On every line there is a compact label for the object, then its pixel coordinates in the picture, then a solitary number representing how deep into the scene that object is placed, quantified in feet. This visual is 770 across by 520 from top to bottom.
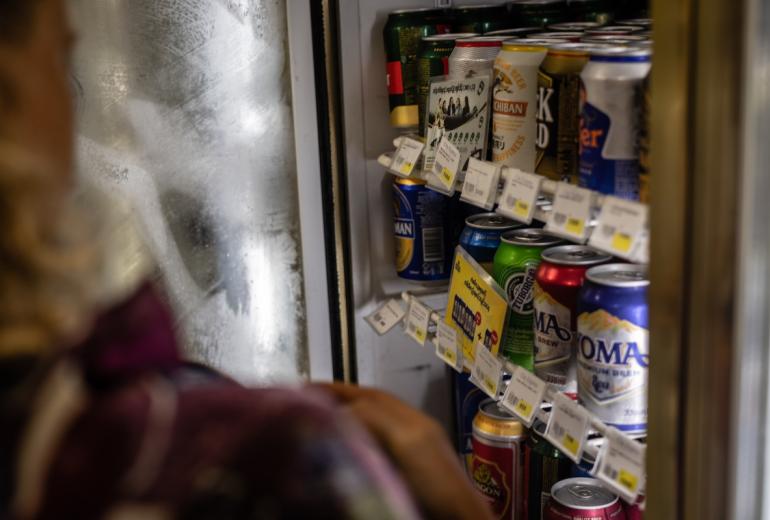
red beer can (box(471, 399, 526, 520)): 6.35
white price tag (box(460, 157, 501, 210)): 5.51
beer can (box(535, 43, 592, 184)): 4.98
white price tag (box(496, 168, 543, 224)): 5.06
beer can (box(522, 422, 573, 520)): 6.12
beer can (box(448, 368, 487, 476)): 7.67
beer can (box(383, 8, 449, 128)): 7.20
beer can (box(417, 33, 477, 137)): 6.70
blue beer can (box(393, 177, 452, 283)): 7.24
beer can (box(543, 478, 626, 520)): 5.57
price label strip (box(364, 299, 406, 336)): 7.37
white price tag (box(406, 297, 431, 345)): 6.96
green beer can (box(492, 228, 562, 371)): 5.80
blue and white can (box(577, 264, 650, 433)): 4.68
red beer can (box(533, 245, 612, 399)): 5.28
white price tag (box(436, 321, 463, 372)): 6.43
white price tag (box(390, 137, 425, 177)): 6.67
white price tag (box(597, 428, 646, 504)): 4.38
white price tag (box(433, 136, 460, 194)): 6.00
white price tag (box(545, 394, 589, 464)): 4.89
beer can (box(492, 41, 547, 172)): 5.32
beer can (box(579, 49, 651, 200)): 4.25
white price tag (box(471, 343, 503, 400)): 5.86
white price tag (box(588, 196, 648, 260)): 4.06
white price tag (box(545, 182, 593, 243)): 4.49
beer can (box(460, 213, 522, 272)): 6.22
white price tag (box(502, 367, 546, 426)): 5.40
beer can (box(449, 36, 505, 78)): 6.03
